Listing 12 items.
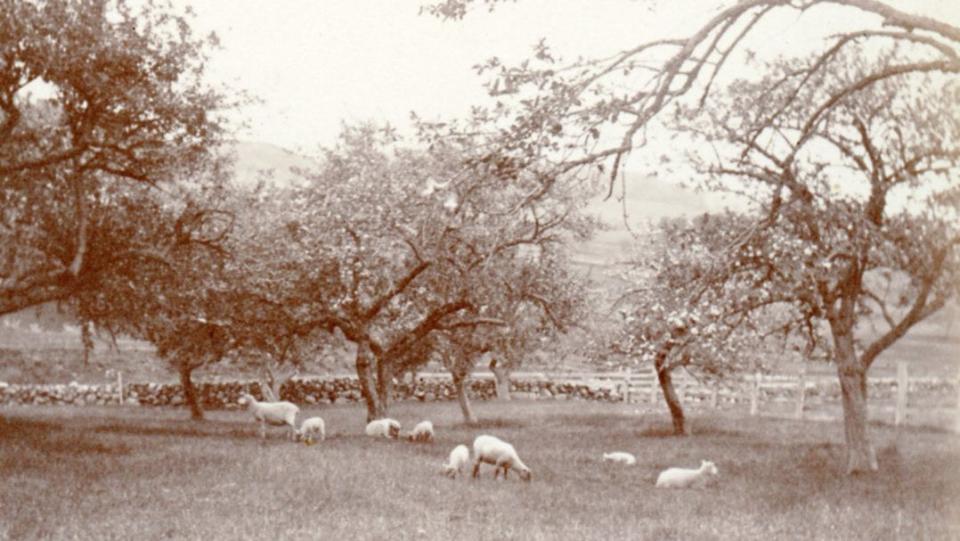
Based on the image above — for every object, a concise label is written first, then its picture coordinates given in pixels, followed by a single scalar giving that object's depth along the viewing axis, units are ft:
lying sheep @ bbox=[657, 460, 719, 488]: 62.44
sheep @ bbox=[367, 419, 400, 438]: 94.38
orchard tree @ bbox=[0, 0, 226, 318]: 61.67
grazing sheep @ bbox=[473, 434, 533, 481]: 63.31
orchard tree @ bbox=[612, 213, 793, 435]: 46.68
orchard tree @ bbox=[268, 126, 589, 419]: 89.45
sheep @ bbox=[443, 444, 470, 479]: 64.13
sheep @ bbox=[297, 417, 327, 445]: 87.97
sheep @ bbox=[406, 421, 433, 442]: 92.07
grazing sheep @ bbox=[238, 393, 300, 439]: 92.58
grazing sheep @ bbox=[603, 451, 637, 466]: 76.13
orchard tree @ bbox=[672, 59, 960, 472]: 48.93
